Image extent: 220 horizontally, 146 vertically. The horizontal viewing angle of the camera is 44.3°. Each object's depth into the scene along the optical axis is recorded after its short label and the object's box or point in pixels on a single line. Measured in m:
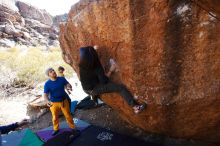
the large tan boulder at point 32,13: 30.80
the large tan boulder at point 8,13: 25.69
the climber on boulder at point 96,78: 3.81
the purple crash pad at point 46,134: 5.20
